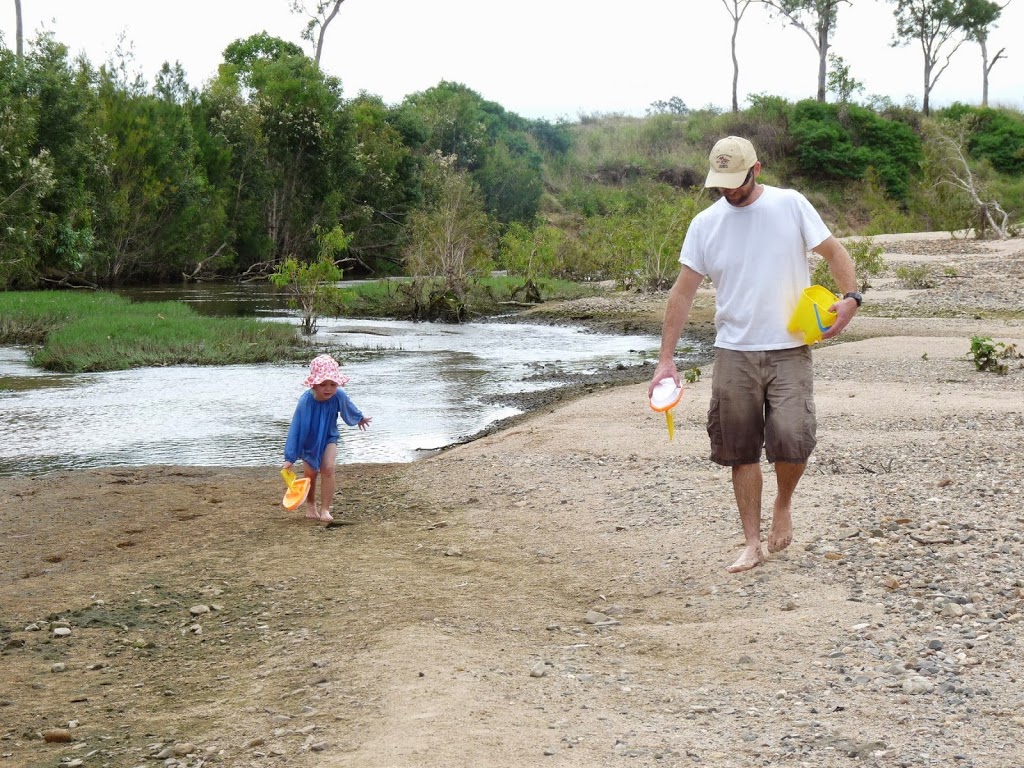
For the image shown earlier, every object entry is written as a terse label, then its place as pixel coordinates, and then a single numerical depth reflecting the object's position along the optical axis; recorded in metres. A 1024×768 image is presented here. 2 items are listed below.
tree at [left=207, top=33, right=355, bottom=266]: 46.81
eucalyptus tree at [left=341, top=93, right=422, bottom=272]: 51.53
